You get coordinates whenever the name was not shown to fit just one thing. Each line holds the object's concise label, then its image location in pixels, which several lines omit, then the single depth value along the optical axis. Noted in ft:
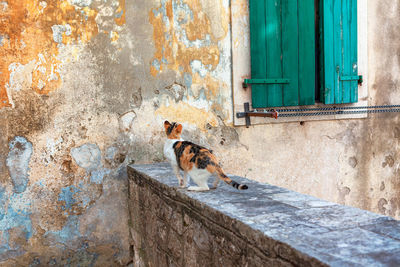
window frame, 13.47
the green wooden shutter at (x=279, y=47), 13.37
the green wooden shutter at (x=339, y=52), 14.17
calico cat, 7.06
